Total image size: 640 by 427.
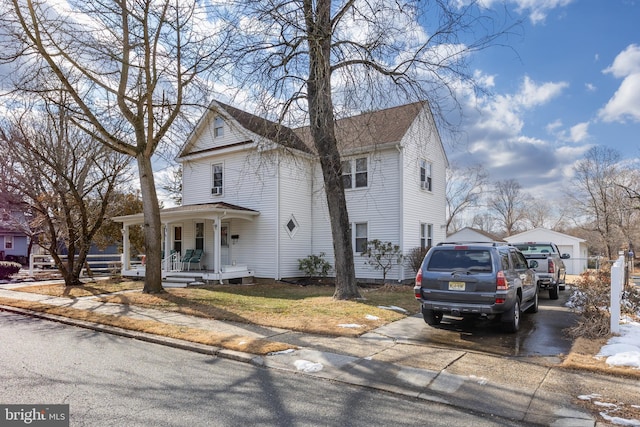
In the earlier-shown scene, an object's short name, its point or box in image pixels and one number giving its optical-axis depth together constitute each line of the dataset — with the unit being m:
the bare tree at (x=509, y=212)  62.88
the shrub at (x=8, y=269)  20.47
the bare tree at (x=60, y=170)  16.19
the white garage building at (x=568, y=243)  31.19
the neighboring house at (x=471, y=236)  25.63
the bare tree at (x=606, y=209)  47.72
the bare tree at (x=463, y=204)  44.19
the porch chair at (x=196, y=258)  19.00
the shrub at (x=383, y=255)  16.98
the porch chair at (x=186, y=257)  19.27
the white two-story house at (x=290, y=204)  17.61
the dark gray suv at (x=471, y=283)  7.60
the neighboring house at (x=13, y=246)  36.00
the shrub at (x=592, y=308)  7.58
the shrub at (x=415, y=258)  17.47
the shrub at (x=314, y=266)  18.66
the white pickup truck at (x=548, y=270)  13.02
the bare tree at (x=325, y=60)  9.63
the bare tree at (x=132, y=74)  11.94
